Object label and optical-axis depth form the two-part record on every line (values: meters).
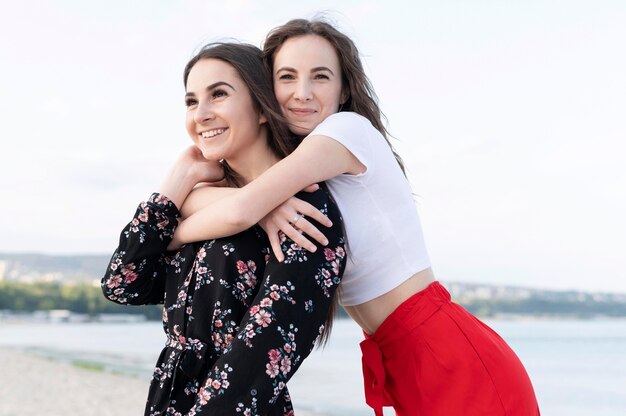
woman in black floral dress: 1.80
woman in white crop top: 1.98
